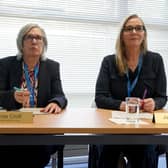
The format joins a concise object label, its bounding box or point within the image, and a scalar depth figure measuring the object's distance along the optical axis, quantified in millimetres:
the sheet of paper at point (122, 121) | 2340
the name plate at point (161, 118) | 2352
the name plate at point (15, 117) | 2274
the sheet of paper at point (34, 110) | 2608
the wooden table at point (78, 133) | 2175
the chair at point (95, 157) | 2858
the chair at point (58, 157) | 2826
